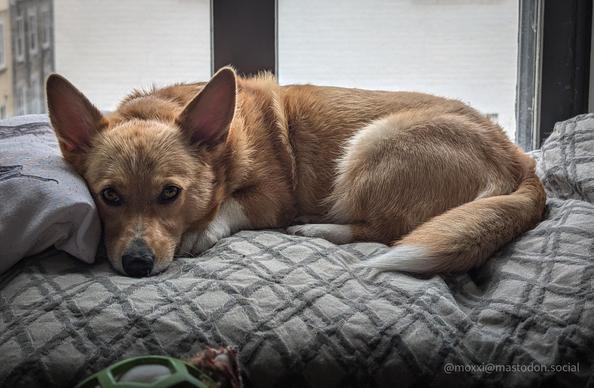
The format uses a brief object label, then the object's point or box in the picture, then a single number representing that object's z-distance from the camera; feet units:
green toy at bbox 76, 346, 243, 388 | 3.49
